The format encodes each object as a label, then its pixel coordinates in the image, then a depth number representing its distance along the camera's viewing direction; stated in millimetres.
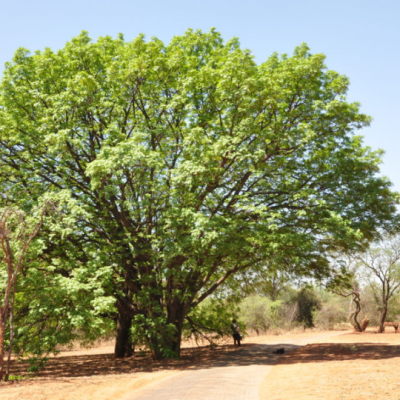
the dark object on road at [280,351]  19603
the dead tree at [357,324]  33944
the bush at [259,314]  38056
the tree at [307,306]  42878
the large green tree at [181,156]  15695
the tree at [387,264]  39406
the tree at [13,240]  11562
